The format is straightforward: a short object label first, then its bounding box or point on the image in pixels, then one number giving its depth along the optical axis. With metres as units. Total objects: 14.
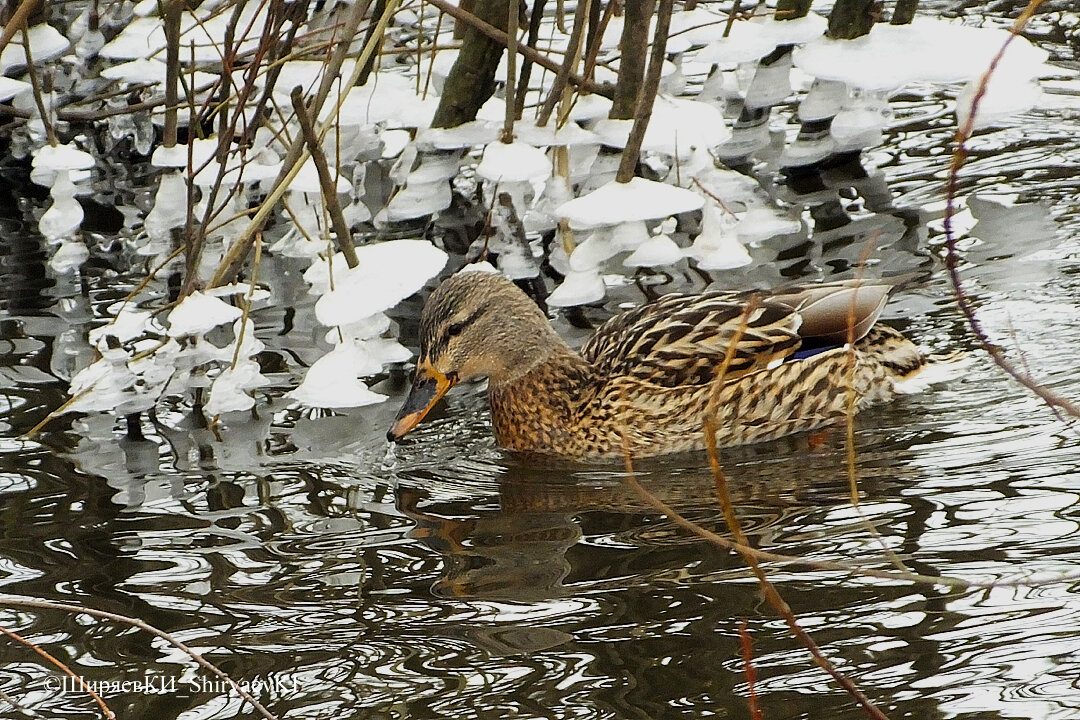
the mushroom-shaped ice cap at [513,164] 11.20
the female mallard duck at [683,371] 11.30
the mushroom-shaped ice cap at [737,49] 12.80
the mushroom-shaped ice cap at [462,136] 12.69
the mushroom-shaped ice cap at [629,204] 10.63
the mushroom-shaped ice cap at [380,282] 9.24
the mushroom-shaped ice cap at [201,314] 9.89
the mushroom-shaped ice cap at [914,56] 12.26
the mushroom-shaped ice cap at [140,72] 13.78
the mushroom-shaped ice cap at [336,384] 10.03
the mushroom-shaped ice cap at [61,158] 12.14
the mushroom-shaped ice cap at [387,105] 12.12
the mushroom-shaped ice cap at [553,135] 11.80
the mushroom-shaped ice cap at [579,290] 12.34
